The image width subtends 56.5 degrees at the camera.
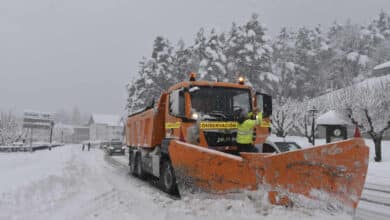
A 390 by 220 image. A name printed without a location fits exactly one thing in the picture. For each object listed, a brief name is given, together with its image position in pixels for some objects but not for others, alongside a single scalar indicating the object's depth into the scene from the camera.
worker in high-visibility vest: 7.88
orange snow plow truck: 5.27
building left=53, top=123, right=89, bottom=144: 147.24
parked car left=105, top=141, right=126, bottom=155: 36.31
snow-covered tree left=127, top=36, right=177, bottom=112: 44.88
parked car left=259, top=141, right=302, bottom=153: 8.62
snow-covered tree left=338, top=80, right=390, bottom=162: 22.09
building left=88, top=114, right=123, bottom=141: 123.38
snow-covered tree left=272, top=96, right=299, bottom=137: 36.00
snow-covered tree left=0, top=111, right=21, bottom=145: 57.63
